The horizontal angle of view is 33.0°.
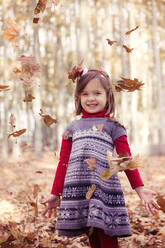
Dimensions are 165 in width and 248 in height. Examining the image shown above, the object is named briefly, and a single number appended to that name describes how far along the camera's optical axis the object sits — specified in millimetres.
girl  2008
